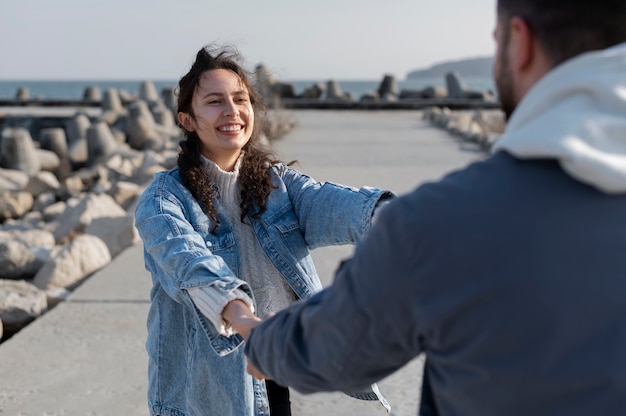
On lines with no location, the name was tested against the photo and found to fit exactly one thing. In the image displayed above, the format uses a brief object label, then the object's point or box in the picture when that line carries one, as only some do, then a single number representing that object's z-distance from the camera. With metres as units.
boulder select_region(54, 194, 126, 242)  8.41
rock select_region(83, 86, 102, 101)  33.17
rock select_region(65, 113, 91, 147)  19.08
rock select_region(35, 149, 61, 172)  16.34
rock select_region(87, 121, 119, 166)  16.84
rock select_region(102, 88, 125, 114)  25.31
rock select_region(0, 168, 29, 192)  12.92
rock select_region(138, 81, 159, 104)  29.20
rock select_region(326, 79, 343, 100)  33.25
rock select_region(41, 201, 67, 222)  10.89
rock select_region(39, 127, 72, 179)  17.42
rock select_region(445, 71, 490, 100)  33.12
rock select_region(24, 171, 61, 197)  13.30
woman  2.48
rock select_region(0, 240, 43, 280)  6.90
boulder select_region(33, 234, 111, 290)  6.27
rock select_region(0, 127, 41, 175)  15.45
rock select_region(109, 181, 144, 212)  10.16
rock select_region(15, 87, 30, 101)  34.94
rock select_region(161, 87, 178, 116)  24.95
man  1.28
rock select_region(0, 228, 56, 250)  8.13
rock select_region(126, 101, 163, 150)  18.64
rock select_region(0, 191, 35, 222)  11.65
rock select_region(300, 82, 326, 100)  33.34
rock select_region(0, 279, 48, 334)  5.44
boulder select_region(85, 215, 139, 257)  7.47
